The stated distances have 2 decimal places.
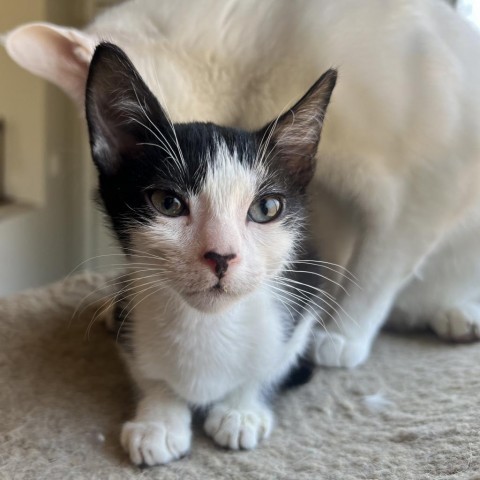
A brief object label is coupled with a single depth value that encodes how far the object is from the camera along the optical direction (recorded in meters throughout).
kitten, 0.15
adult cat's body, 0.21
